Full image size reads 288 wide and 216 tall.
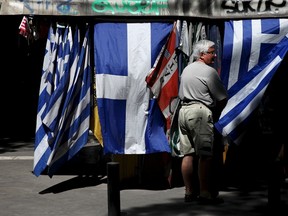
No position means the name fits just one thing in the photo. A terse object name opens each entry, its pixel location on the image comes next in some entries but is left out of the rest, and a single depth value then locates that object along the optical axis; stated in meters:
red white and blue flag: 9.08
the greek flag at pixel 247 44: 9.06
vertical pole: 7.04
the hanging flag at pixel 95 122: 9.42
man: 8.37
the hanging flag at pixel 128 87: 9.06
